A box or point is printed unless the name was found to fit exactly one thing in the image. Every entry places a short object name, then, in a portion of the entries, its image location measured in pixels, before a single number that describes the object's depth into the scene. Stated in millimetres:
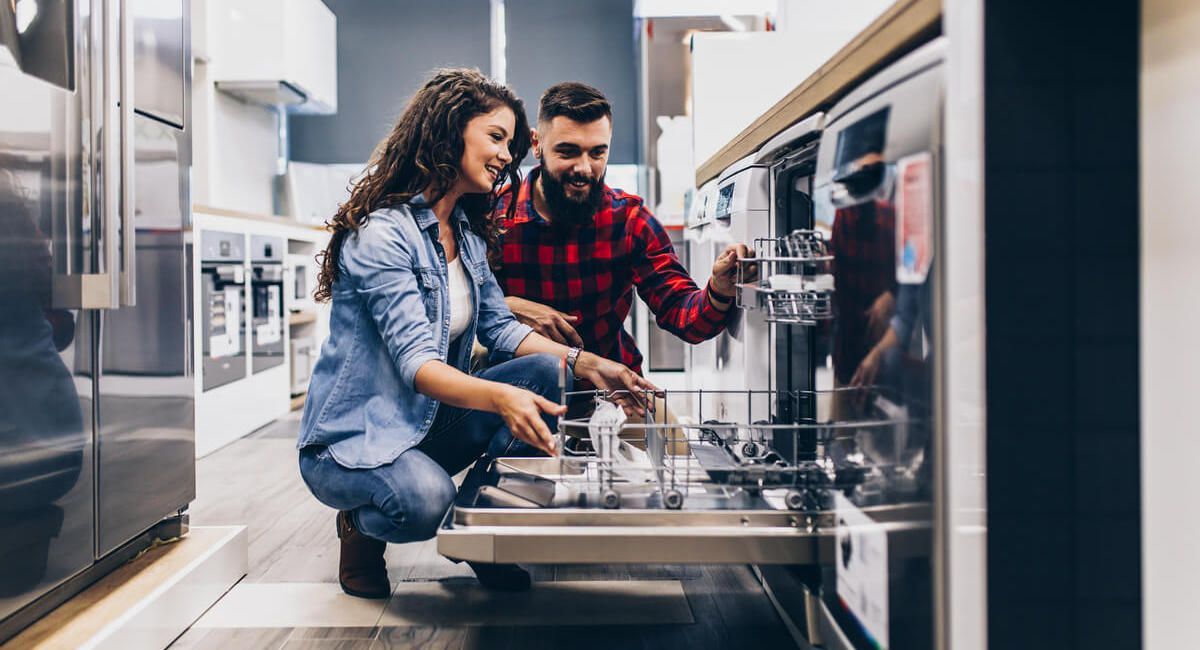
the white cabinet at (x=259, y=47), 4328
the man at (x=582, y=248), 2045
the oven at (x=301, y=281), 4281
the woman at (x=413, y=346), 1523
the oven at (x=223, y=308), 3270
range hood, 4480
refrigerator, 1341
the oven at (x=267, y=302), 3754
